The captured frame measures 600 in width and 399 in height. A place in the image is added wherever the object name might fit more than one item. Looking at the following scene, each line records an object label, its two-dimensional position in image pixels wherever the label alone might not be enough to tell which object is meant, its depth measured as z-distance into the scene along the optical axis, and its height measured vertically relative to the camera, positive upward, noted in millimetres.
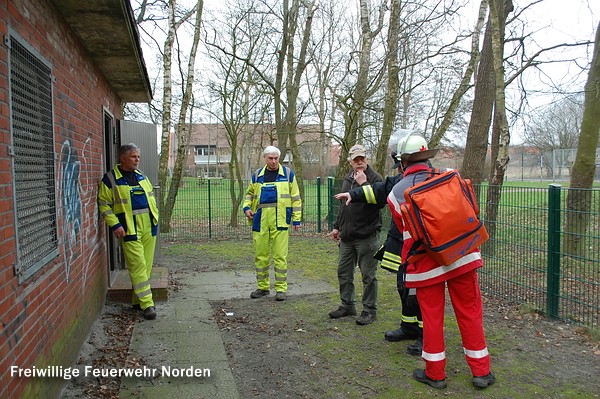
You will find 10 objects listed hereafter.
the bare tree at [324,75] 20112 +4970
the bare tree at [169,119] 11297 +1345
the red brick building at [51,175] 2629 -31
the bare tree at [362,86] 11188 +2117
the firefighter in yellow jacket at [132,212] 5246 -460
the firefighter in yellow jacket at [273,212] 6074 -537
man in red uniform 3600 -1084
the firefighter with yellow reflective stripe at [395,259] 4406 -861
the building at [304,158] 33469 +1080
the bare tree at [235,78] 15562 +3239
